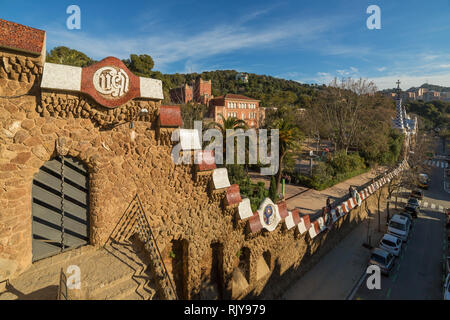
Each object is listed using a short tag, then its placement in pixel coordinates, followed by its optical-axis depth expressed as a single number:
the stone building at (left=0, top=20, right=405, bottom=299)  4.20
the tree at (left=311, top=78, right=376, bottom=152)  29.55
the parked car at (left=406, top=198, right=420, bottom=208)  19.63
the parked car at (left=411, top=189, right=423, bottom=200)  23.05
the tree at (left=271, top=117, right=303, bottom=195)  17.00
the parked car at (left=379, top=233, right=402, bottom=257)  13.23
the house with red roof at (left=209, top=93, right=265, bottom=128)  49.59
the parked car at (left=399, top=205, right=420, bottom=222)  18.78
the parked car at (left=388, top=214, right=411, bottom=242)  14.96
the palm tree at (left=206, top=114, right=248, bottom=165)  16.78
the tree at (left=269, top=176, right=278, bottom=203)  15.09
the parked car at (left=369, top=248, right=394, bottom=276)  11.66
